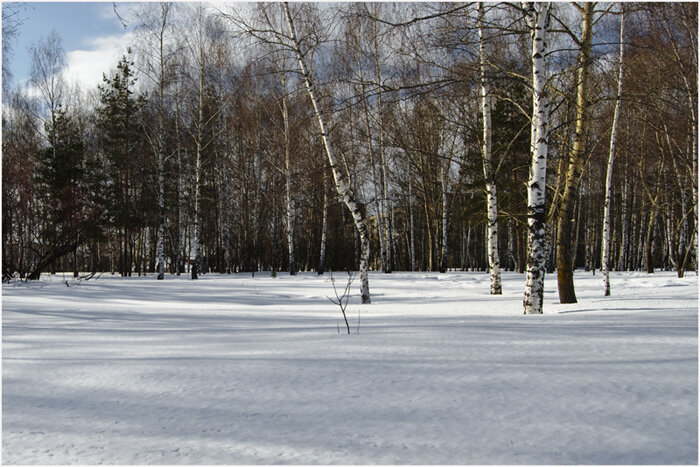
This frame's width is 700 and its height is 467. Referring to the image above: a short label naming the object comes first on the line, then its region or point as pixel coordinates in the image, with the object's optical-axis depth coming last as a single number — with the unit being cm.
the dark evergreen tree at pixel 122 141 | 2466
